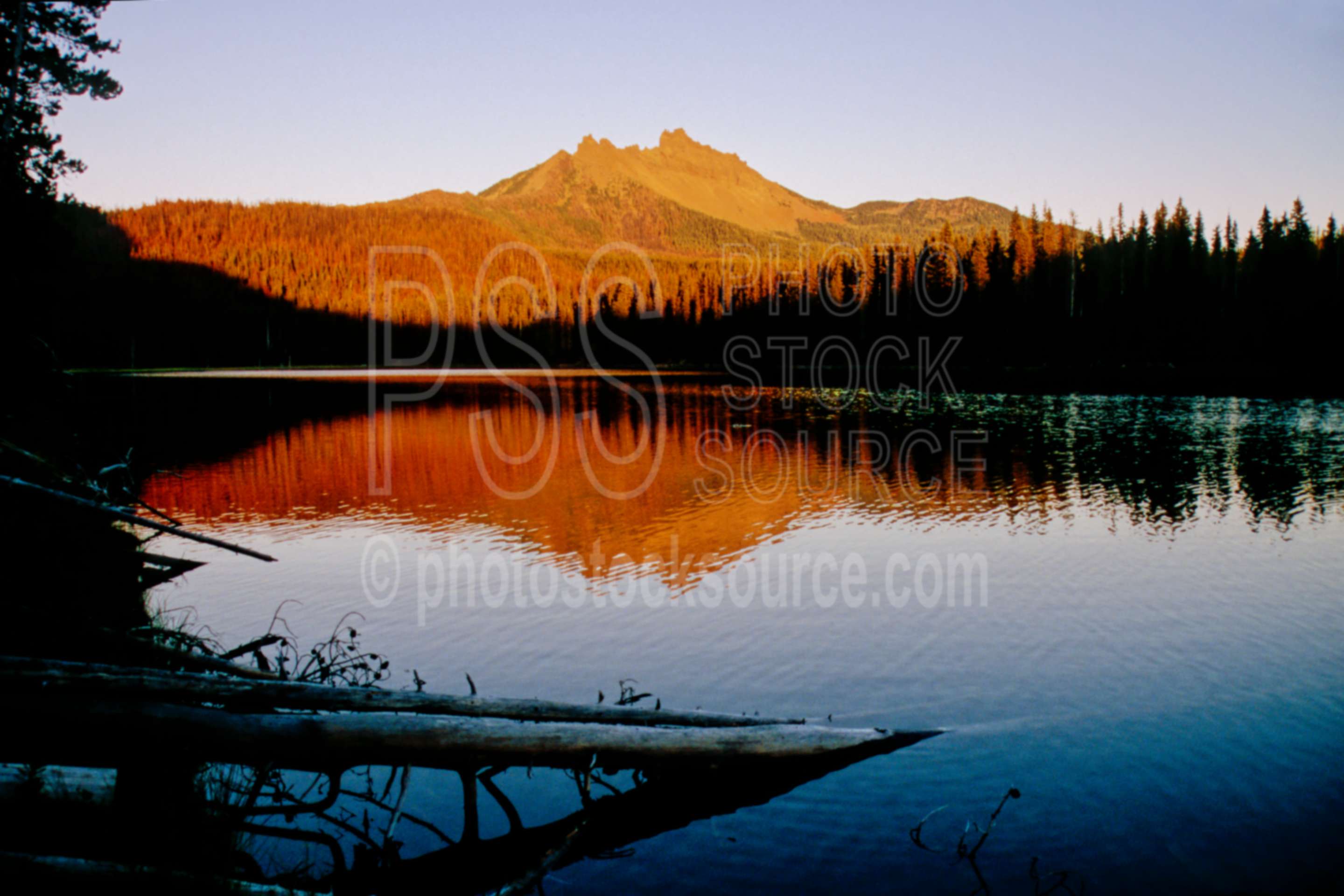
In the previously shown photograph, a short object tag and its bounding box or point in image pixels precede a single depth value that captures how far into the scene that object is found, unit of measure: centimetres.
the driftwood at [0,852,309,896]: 455
